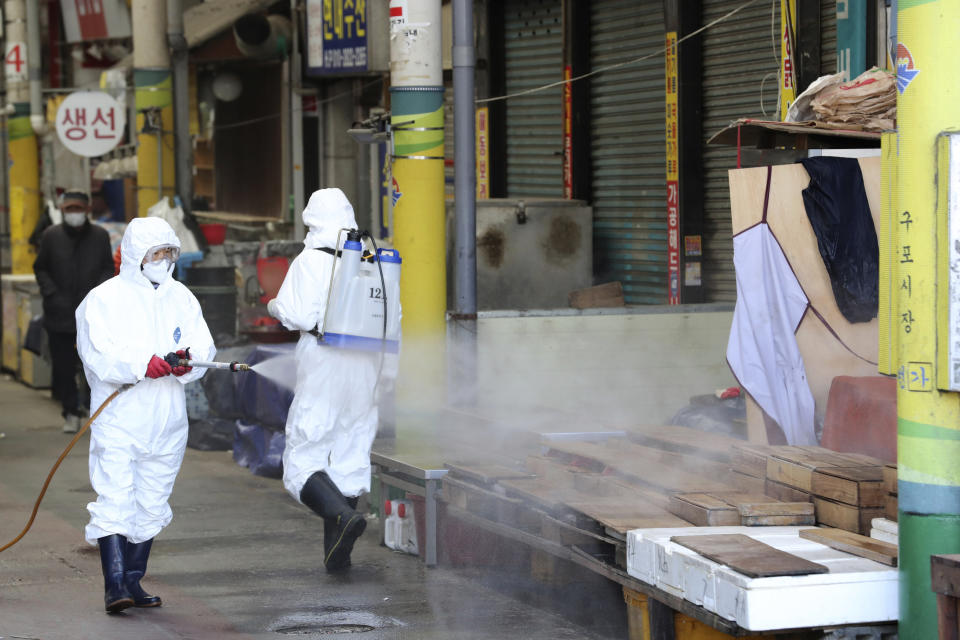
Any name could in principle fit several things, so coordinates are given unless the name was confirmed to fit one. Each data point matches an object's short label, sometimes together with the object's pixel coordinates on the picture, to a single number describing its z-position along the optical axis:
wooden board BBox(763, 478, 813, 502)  11.53
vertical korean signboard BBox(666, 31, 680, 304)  23.27
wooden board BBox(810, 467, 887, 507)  10.97
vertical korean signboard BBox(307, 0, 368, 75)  30.44
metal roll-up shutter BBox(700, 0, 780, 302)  21.64
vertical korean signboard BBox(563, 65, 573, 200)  26.08
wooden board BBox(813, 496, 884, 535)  10.98
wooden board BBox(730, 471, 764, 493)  12.16
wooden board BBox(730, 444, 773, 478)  12.18
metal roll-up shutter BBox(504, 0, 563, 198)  27.00
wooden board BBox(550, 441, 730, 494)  12.69
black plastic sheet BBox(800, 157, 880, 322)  13.77
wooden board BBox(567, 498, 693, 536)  11.54
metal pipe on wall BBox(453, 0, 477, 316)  17.58
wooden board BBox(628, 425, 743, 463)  13.48
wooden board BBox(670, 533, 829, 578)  9.66
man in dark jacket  24.66
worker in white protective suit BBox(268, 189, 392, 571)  14.73
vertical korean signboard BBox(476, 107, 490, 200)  28.42
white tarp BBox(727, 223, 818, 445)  13.95
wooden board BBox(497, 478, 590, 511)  12.72
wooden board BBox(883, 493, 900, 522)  10.75
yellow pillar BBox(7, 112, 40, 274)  43.66
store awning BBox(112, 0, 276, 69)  36.16
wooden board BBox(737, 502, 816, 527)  11.38
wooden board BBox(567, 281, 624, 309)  20.70
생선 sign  35.09
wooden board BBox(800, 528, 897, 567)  10.12
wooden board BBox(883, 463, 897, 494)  10.77
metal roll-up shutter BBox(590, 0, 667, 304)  24.33
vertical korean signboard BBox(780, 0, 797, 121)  19.37
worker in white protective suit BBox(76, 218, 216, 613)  13.19
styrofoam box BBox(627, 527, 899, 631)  9.50
